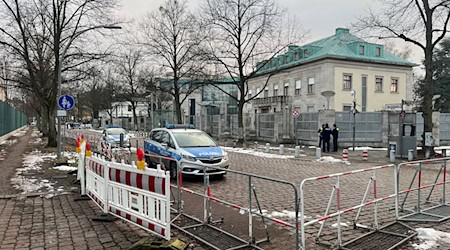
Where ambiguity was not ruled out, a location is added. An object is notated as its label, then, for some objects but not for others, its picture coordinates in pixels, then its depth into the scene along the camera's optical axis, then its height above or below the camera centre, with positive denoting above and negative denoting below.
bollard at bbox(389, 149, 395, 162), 17.98 -1.96
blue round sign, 14.92 +0.56
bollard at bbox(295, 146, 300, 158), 19.25 -1.93
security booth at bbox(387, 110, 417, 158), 18.72 -1.24
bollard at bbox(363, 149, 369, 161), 18.38 -2.10
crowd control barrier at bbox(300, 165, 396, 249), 5.36 -2.01
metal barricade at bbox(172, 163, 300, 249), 5.01 -1.77
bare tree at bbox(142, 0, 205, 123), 33.34 +6.39
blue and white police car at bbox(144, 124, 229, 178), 11.34 -1.07
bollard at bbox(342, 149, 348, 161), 17.89 -1.94
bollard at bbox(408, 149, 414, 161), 18.16 -1.95
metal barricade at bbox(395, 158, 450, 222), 6.93 -1.97
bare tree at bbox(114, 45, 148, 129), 54.12 +5.18
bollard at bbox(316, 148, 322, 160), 18.98 -1.95
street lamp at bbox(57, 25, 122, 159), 16.23 -0.07
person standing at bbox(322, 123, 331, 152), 22.88 -1.31
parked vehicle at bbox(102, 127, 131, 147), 23.81 -1.41
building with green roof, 43.88 +5.02
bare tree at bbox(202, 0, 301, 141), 26.83 +5.63
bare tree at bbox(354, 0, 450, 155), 18.72 +3.79
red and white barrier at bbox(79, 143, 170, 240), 5.20 -1.29
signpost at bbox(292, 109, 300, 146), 23.90 +0.19
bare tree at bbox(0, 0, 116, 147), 21.09 +4.30
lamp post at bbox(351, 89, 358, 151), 23.54 -0.43
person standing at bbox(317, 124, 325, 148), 23.16 -1.10
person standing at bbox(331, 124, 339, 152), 22.83 -1.21
